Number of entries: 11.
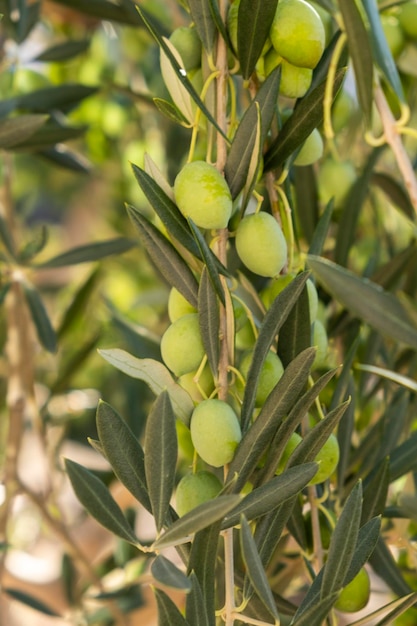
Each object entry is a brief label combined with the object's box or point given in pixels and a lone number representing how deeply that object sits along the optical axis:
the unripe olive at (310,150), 0.80
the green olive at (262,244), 0.76
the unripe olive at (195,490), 0.75
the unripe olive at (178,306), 0.78
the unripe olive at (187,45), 0.79
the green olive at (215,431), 0.74
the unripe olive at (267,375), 0.77
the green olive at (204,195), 0.75
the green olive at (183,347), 0.76
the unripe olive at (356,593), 0.79
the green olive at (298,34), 0.76
